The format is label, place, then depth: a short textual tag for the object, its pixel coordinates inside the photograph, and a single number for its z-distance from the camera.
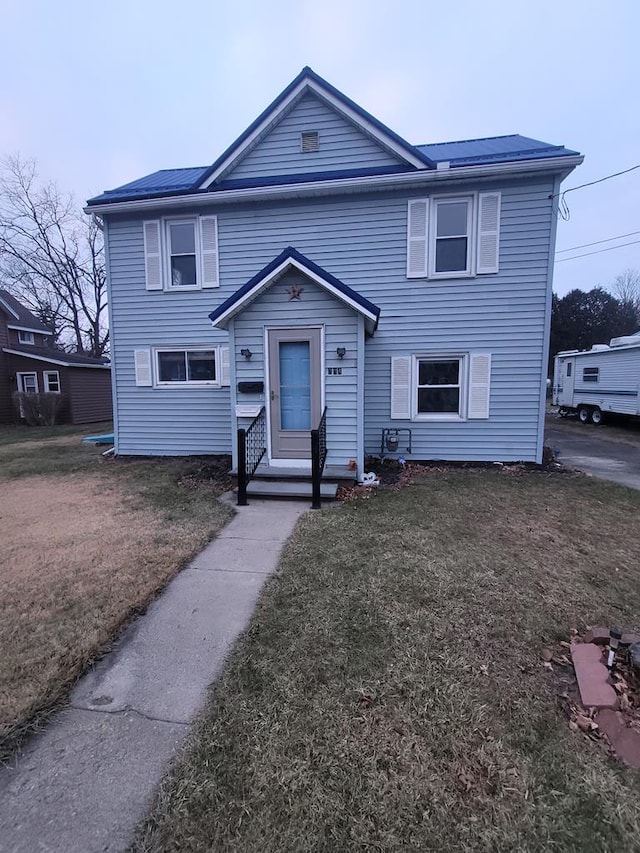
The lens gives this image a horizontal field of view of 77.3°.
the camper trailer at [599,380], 13.21
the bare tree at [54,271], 26.02
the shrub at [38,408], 17.23
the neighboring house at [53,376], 18.34
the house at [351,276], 6.92
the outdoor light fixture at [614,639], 2.59
